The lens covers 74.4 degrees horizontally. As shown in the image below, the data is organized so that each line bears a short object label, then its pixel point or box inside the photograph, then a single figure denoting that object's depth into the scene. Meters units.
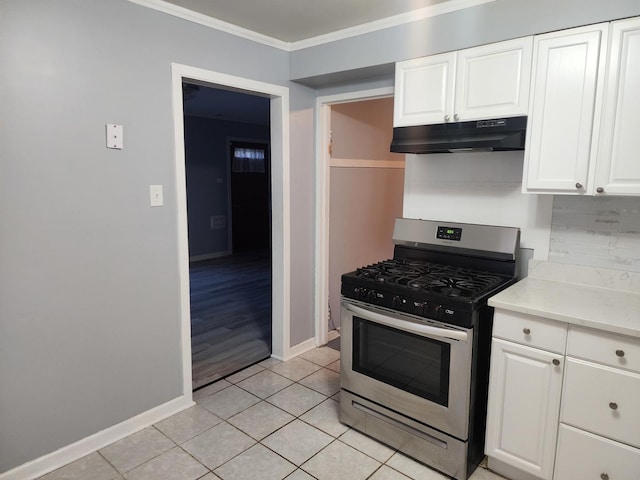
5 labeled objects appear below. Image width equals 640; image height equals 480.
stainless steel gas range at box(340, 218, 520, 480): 1.92
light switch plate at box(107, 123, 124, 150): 2.09
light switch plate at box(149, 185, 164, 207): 2.29
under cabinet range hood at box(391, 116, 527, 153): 2.01
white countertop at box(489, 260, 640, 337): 1.65
